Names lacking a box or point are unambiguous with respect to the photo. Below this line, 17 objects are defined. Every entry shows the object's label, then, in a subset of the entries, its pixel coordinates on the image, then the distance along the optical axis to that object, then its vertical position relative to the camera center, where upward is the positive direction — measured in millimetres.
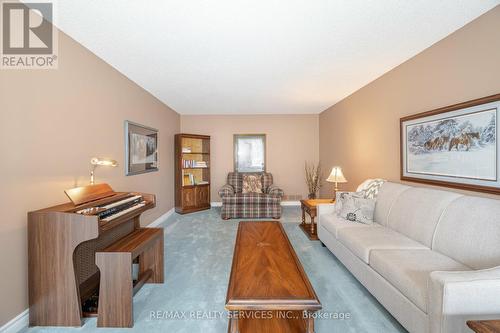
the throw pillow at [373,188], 2836 -311
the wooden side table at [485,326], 893 -693
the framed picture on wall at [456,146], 1744 +191
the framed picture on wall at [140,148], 3055 +281
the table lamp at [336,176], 3607 -176
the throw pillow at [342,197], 2854 -440
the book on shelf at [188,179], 5066 -316
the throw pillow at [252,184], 5059 -436
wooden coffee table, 1233 -778
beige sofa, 1111 -698
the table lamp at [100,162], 2111 +40
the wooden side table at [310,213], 3336 -775
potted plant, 5379 -295
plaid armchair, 4539 -823
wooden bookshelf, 4918 -164
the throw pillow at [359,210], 2600 -550
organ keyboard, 1591 -707
